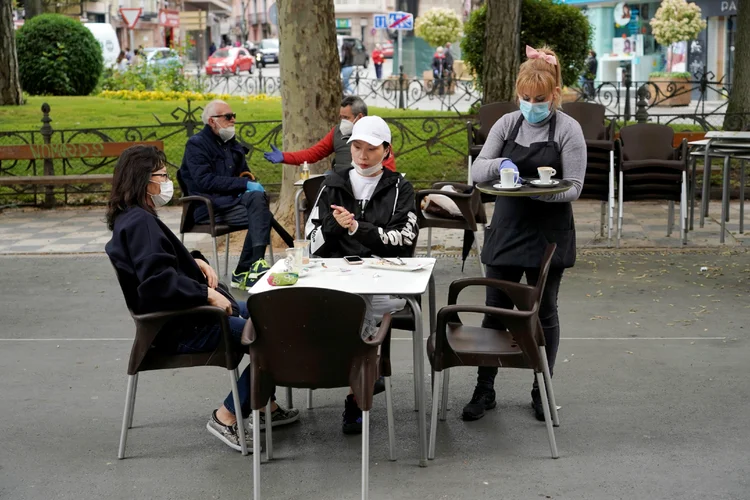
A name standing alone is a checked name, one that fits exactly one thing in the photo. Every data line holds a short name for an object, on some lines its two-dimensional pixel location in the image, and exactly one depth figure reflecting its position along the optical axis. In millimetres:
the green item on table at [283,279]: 4867
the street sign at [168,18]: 58250
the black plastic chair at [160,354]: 4816
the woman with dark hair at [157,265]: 4734
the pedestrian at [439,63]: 34647
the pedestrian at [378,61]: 38438
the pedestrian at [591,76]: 22609
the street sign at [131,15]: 36622
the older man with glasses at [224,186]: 8625
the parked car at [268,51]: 57394
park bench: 12766
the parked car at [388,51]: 57144
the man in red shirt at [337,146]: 8773
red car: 47250
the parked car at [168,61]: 23797
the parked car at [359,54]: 44750
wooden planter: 26792
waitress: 5352
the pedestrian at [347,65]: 30094
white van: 37125
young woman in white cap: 5488
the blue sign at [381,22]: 36466
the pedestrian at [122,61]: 33862
